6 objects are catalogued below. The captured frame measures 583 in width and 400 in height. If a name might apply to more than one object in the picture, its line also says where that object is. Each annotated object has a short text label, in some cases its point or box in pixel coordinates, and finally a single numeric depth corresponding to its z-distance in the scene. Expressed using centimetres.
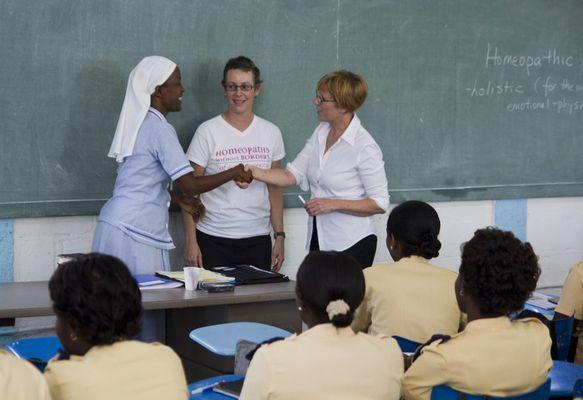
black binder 400
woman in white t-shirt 452
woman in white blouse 429
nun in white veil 404
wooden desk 351
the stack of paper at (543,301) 383
